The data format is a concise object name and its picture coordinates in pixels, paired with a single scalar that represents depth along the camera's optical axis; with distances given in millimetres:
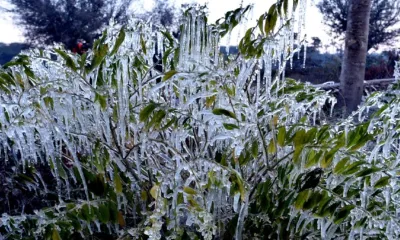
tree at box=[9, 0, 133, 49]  17531
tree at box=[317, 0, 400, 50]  18516
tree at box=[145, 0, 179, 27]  16878
